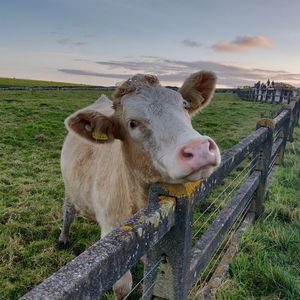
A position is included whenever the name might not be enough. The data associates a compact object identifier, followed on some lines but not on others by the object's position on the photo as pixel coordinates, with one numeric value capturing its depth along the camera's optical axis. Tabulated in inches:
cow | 69.8
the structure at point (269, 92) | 946.4
